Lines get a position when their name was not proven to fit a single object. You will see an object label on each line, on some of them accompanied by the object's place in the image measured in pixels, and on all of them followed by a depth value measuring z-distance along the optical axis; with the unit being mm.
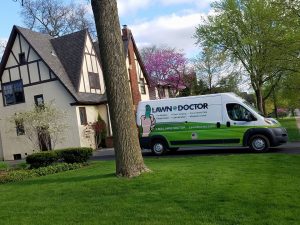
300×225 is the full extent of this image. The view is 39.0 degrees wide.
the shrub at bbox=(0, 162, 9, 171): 18884
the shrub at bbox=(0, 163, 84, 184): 14562
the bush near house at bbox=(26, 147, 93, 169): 17797
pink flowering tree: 51312
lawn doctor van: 17281
